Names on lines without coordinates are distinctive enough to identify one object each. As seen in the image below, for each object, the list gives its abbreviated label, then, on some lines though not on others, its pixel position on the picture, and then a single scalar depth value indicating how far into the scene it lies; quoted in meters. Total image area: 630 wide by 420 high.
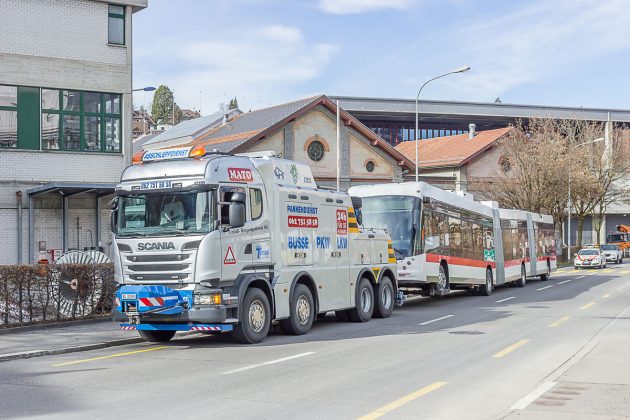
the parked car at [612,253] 60.78
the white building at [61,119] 24.91
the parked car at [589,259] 52.53
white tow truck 14.03
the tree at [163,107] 124.07
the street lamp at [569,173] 55.13
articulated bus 23.41
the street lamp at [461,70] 33.25
